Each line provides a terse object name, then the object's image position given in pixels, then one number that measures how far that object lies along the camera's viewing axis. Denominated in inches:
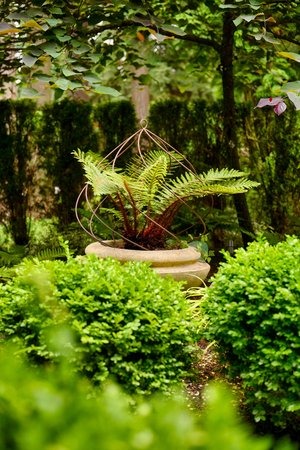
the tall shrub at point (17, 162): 297.1
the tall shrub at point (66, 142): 299.7
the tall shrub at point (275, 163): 284.8
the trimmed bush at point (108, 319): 118.6
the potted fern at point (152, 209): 185.6
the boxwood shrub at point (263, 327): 117.3
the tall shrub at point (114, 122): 303.3
